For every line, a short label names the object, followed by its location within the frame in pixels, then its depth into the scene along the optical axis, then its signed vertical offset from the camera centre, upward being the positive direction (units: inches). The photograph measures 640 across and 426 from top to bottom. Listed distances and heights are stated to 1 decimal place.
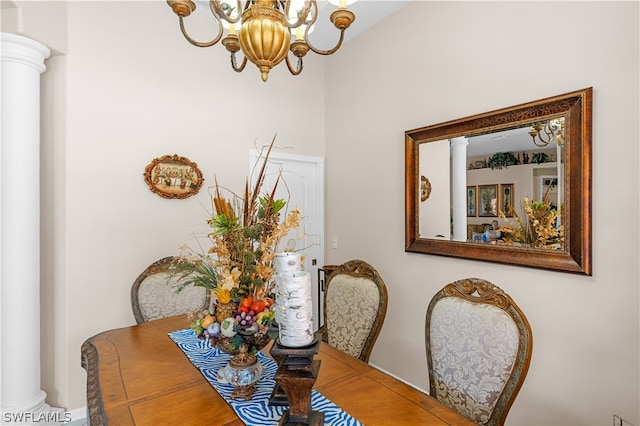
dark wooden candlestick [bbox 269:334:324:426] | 40.3 -19.3
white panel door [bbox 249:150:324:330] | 140.4 +7.4
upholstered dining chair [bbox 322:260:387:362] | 81.0 -23.8
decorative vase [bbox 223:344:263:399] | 51.0 -24.5
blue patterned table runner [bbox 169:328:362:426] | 45.8 -27.2
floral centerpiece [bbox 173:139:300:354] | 51.3 -9.4
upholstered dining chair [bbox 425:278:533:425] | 54.3 -23.4
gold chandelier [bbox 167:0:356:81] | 56.6 +31.6
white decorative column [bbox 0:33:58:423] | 89.7 -2.0
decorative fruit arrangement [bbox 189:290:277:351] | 50.8 -16.2
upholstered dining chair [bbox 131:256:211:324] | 91.7 -22.9
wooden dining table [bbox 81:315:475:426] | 45.9 -27.1
